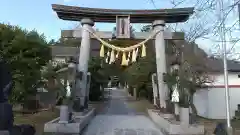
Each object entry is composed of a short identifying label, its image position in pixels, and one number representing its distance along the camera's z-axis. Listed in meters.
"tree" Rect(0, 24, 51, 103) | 8.56
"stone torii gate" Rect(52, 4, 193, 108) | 8.68
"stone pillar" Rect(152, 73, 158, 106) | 10.13
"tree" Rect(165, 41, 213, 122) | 6.44
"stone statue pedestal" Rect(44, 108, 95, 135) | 5.59
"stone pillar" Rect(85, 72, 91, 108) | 8.99
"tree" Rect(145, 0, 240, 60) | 10.36
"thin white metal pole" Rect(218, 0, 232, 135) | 5.97
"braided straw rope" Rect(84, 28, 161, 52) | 8.66
